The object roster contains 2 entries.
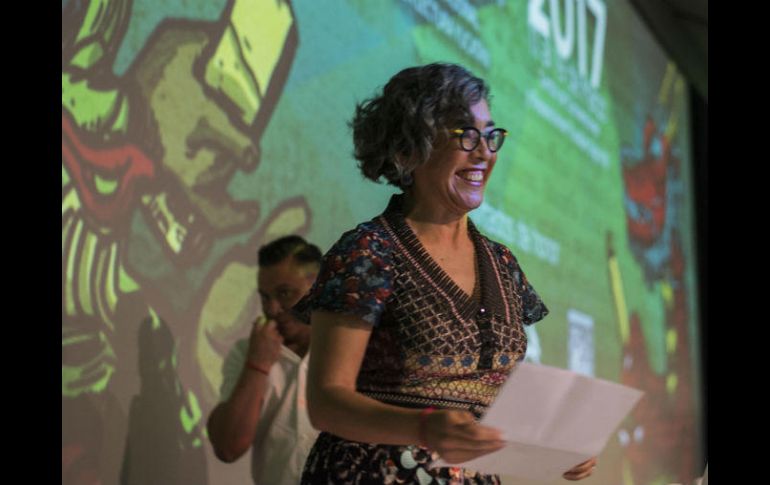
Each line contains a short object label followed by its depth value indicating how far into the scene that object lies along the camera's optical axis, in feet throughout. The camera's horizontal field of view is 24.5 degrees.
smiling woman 9.47
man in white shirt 14.08
